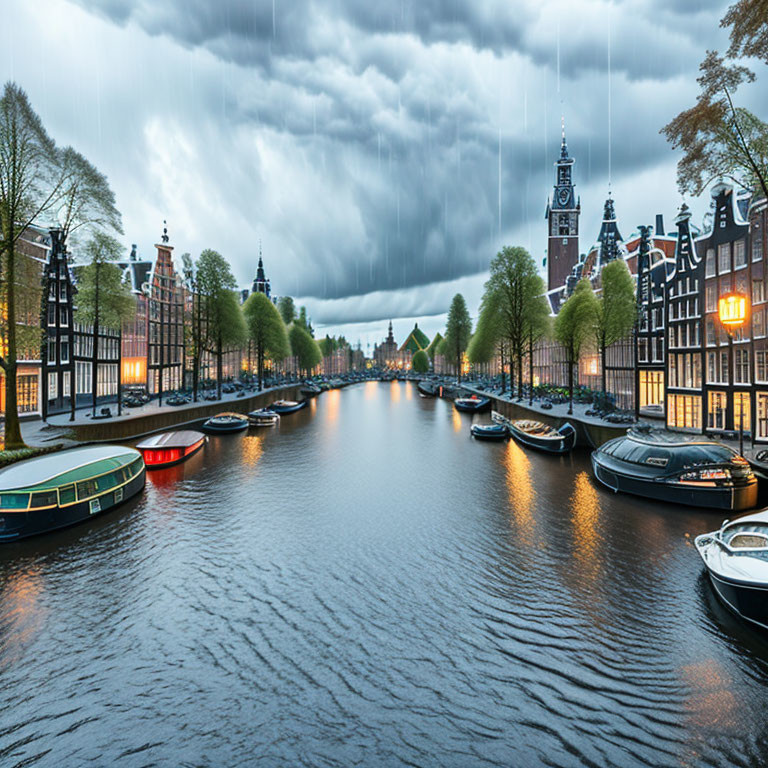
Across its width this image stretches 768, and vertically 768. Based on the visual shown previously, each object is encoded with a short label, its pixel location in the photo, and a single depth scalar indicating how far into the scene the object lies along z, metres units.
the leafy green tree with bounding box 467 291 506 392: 68.24
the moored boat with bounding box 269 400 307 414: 68.12
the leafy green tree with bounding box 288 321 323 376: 119.31
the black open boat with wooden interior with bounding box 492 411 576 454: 37.39
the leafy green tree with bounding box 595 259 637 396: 45.47
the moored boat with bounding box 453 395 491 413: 70.62
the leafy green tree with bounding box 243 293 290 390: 84.56
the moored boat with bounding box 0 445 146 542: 17.88
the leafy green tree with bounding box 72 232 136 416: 39.19
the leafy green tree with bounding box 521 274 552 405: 62.50
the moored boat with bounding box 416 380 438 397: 114.88
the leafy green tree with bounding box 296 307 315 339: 137.27
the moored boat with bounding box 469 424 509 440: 45.72
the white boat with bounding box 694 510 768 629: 11.75
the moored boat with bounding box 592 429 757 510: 21.31
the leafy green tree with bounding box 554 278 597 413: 48.62
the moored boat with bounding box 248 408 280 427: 55.19
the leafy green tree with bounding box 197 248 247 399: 65.25
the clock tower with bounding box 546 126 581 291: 135.50
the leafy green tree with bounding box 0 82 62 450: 25.97
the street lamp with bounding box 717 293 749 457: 22.89
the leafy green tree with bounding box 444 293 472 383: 117.38
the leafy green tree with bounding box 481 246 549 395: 62.06
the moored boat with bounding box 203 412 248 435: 48.59
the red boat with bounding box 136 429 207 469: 32.41
